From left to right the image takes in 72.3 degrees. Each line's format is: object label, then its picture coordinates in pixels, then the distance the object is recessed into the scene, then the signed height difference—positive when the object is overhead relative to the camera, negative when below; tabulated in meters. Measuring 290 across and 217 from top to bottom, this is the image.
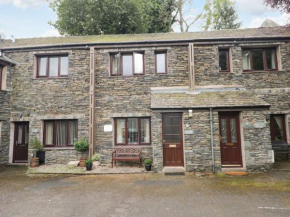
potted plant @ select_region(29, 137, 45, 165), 10.05 -0.88
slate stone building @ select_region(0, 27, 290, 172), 10.20 +2.35
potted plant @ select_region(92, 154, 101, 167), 9.75 -1.51
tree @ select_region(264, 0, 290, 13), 9.50 +5.98
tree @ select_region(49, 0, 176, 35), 18.84 +10.96
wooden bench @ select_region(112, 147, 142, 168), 9.38 -1.23
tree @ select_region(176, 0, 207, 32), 22.91 +12.52
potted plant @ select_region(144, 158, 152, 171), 8.68 -1.55
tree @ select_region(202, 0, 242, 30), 24.09 +13.65
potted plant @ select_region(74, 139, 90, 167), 9.79 -0.83
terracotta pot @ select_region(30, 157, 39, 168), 9.82 -1.59
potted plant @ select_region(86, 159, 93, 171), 9.01 -1.58
